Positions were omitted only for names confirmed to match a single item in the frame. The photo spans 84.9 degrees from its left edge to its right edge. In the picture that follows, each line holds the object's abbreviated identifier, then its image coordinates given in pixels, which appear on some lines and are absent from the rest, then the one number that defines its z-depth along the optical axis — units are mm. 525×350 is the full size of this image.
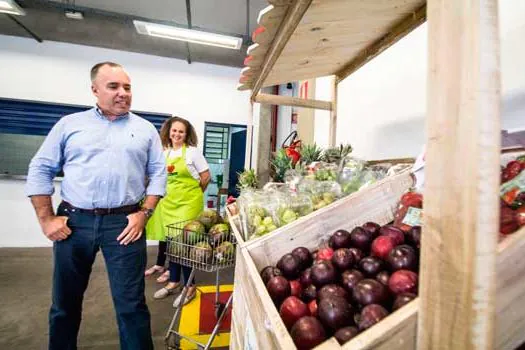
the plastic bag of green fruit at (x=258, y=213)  1119
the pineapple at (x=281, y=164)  1812
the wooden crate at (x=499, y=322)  366
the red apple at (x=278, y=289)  665
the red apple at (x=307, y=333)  483
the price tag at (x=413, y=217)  770
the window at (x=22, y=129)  3984
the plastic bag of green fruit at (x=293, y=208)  1149
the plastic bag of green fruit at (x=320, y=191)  1213
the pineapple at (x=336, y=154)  1594
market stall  295
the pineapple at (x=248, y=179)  1857
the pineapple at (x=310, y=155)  1744
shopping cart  1434
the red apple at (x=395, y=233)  694
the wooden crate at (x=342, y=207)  889
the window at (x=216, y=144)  4848
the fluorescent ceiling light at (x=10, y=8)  2906
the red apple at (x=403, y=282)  532
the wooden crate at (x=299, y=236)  677
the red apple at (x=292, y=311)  579
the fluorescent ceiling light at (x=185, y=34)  3254
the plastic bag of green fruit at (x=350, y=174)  1280
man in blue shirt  1416
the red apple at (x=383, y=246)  676
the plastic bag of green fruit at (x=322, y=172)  1400
